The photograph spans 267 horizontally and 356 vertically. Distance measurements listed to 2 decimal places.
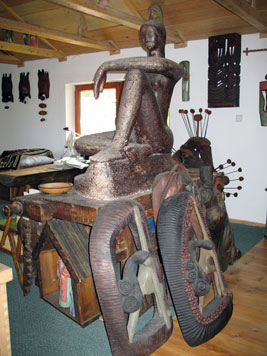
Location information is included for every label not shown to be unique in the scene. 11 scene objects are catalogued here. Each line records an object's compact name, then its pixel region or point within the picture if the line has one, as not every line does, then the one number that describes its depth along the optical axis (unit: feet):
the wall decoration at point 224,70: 12.59
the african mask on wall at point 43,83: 19.76
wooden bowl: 6.72
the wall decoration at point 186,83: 13.83
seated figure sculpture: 6.12
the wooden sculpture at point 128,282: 4.74
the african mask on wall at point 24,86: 20.80
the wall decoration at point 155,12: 12.60
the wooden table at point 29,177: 12.32
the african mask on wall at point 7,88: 21.85
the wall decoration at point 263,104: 12.03
